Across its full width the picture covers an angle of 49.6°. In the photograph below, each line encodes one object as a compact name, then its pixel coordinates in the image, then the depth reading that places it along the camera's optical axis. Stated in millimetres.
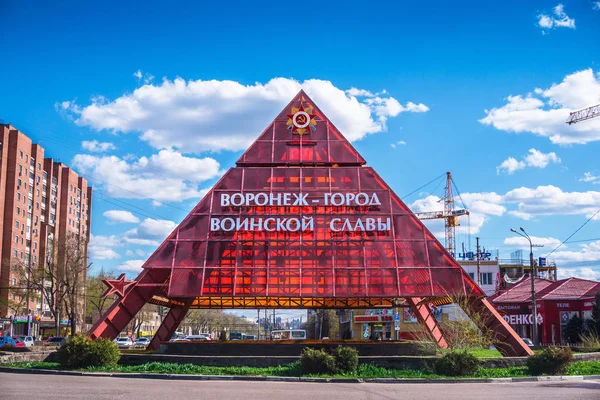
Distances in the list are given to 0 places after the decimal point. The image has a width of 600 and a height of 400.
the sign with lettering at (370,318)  88688
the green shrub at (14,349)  39281
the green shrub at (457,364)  27859
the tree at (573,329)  61816
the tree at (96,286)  96856
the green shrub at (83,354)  29047
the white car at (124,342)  67438
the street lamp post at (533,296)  49912
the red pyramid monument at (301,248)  35844
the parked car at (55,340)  68638
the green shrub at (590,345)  39156
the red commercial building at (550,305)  66375
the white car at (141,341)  79438
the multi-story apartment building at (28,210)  99250
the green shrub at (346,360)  27578
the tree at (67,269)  74625
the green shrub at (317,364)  27125
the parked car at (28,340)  68700
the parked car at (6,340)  66500
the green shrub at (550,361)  28406
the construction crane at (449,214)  142875
